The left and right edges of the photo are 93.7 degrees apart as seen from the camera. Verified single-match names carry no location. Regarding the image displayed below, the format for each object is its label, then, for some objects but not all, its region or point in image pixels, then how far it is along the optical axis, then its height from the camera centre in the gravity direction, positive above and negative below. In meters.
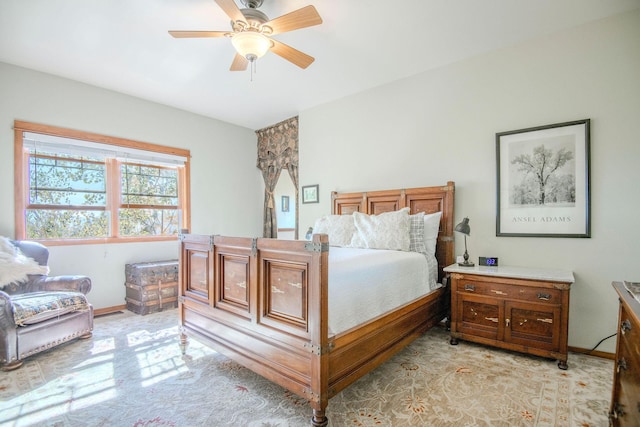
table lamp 2.97 -0.23
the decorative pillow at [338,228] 3.49 -0.26
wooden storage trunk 3.85 -1.03
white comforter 1.88 -0.57
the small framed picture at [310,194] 4.70 +0.22
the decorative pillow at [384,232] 3.08 -0.26
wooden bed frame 1.66 -0.76
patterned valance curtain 5.16 +0.91
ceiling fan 2.05 +1.30
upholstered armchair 2.37 -0.90
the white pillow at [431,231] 3.19 -0.26
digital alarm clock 3.00 -0.55
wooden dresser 1.11 -0.69
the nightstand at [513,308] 2.39 -0.88
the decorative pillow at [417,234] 3.12 -0.29
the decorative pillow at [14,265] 2.82 -0.55
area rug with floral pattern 1.79 -1.27
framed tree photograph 2.69 +0.24
